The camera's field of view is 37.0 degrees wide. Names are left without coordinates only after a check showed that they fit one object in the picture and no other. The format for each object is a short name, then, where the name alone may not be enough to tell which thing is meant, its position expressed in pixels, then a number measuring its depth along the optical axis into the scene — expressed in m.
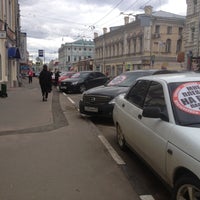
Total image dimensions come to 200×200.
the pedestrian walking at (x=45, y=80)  14.95
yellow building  49.00
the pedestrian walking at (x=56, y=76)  29.22
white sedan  3.02
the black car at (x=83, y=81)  20.38
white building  106.62
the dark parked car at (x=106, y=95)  8.85
